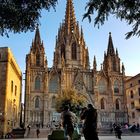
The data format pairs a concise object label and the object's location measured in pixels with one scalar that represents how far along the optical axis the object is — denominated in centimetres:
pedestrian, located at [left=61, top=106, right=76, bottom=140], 634
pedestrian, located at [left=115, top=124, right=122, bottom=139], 1417
